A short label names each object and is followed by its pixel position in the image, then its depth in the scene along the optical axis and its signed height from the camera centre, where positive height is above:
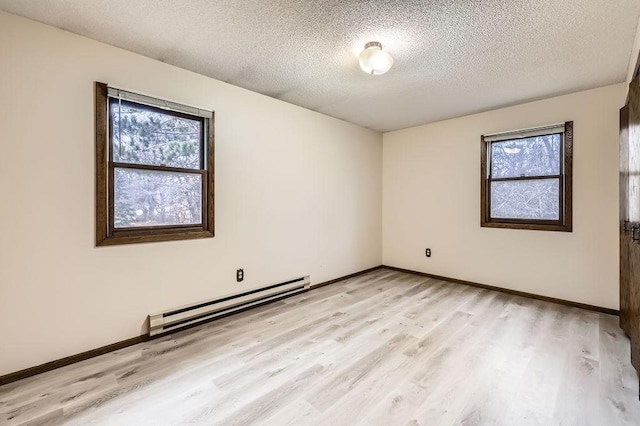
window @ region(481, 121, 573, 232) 3.30 +0.42
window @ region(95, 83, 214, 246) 2.29 +0.38
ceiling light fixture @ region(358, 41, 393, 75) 2.24 +1.22
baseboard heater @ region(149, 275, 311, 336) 2.54 -0.96
